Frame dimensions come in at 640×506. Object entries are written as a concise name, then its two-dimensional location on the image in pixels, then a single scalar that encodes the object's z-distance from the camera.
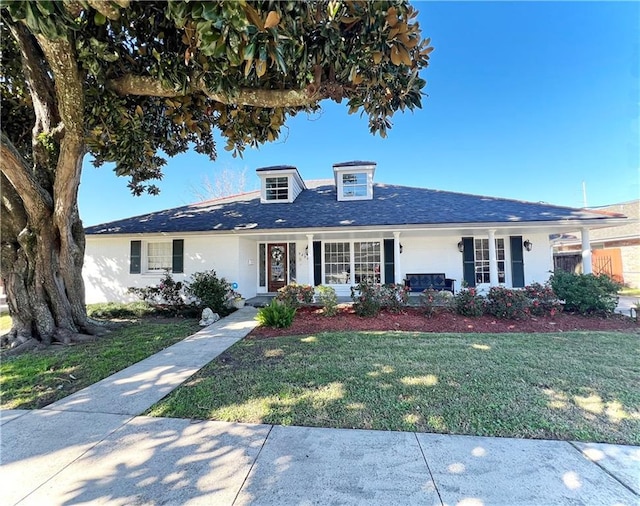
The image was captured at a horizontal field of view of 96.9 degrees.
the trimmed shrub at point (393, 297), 8.39
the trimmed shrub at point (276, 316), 7.10
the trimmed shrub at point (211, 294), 9.24
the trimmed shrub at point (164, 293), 9.73
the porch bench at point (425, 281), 11.03
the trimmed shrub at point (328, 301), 8.24
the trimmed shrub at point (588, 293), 7.85
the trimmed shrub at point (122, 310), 9.40
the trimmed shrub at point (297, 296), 8.60
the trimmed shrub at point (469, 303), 7.97
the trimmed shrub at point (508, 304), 7.67
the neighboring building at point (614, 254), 15.99
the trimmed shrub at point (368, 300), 8.08
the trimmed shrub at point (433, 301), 8.16
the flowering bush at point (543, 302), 7.92
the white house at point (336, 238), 9.77
